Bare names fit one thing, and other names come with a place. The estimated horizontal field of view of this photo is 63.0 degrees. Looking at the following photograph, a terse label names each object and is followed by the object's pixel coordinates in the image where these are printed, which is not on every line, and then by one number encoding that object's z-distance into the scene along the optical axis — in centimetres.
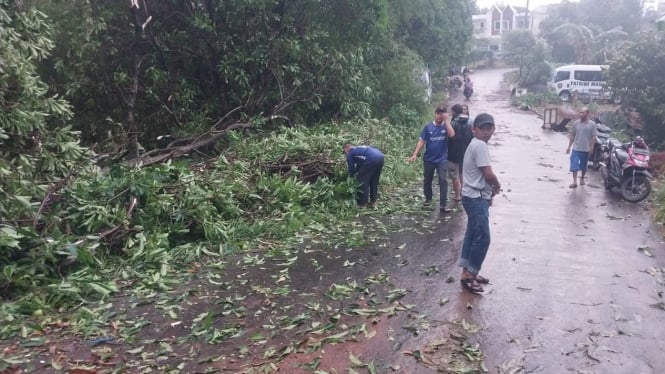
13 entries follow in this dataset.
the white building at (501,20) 7950
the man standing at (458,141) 862
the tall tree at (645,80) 1659
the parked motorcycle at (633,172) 944
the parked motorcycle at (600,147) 1216
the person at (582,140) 1025
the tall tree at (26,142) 546
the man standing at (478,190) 527
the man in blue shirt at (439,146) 830
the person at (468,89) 3262
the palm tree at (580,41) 3988
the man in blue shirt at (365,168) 841
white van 3103
